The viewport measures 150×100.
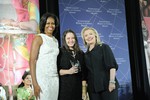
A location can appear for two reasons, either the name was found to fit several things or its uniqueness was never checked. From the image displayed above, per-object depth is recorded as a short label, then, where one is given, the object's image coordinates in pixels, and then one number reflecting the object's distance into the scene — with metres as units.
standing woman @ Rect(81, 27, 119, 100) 2.71
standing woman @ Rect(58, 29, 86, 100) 2.58
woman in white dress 2.43
